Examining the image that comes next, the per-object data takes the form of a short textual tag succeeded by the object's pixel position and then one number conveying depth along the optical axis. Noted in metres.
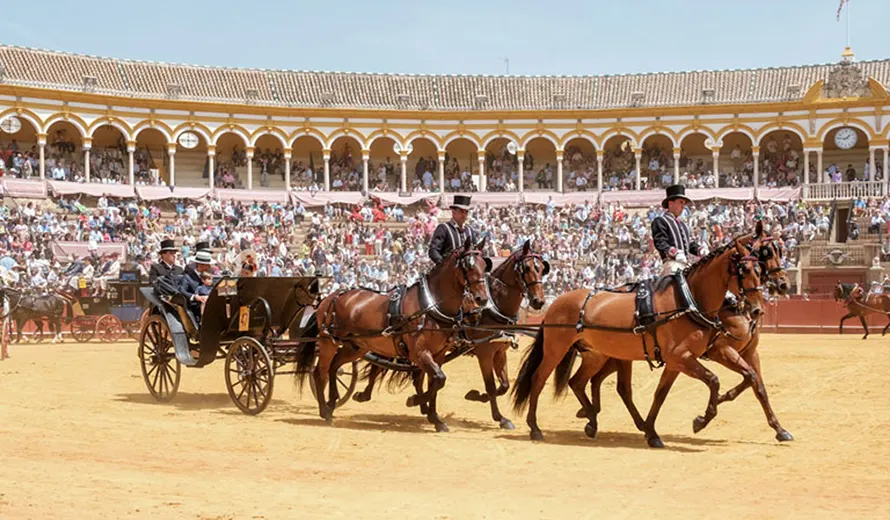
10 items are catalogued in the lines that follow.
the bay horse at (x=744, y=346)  9.57
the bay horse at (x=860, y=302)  27.25
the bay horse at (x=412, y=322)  10.77
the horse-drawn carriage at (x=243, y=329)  12.12
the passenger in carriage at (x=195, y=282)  12.89
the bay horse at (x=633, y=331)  9.68
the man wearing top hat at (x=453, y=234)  11.50
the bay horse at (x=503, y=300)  10.79
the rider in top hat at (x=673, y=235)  10.53
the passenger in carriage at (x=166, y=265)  13.33
